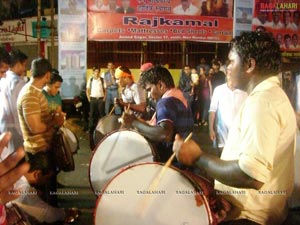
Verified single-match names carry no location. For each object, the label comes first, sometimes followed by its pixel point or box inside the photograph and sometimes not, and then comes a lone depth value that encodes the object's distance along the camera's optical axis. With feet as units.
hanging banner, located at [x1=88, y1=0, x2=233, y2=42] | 26.68
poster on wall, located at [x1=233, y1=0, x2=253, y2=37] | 28.71
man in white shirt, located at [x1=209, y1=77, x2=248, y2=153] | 15.75
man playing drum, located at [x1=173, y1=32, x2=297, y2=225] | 6.06
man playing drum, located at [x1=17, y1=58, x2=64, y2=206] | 12.67
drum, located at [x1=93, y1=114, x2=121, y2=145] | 15.38
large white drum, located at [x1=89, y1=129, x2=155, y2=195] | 12.03
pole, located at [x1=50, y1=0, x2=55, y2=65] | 26.69
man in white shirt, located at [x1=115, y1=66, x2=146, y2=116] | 19.29
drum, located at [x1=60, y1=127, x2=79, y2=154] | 17.33
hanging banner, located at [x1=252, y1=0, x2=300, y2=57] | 29.35
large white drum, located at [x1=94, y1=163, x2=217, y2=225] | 7.39
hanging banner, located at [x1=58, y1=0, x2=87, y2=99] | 25.80
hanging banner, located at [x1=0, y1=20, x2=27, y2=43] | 40.50
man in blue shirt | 10.71
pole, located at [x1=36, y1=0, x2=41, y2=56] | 25.84
